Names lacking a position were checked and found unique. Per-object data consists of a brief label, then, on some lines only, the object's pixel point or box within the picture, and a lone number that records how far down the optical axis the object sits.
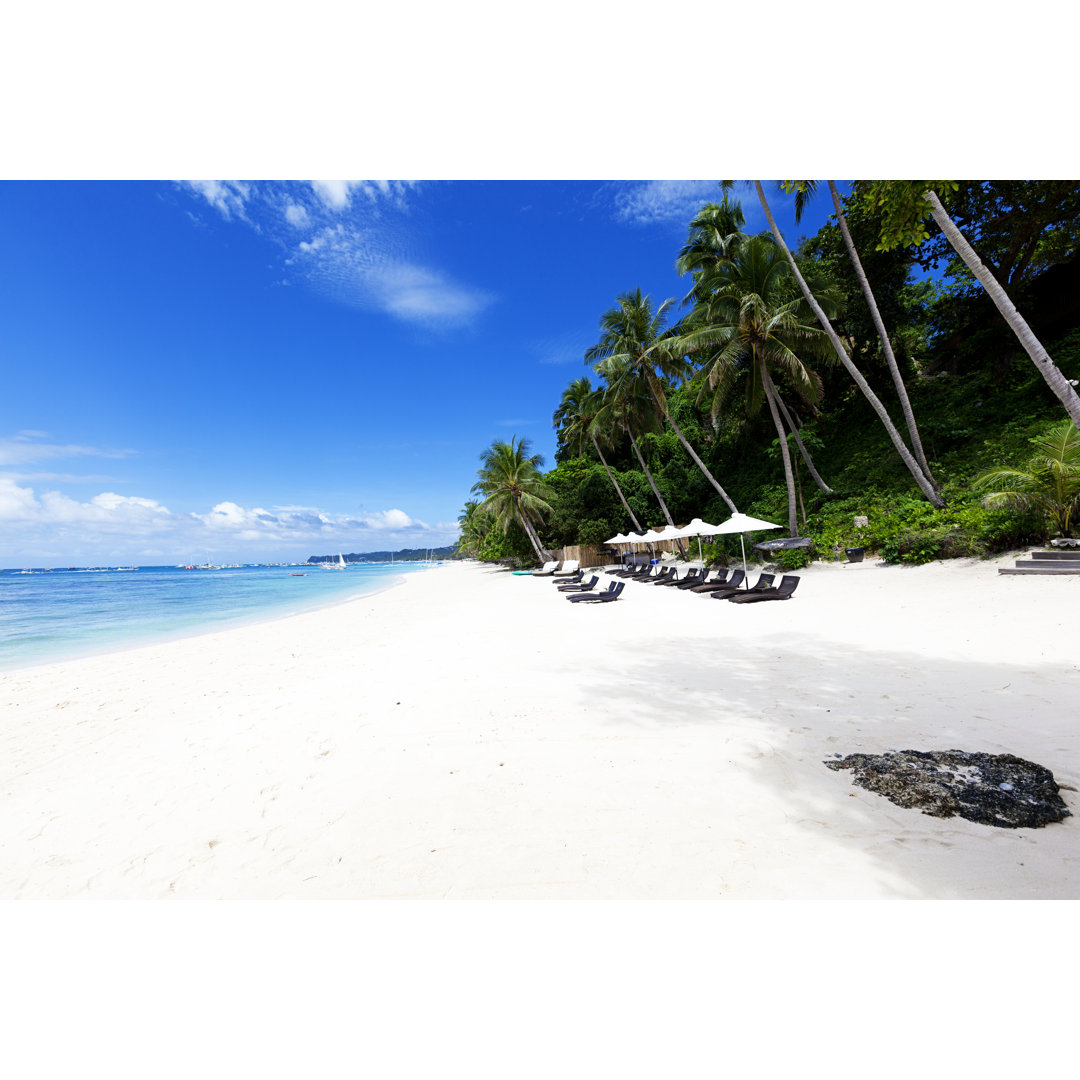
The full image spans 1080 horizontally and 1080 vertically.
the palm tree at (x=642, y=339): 20.05
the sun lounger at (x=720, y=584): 12.04
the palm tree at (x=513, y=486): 28.25
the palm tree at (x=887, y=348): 13.23
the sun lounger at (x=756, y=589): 10.60
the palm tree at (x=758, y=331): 15.08
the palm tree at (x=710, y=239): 19.86
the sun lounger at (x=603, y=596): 12.31
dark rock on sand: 2.51
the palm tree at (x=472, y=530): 45.30
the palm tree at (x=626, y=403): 20.73
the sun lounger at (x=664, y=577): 15.09
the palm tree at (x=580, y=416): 25.61
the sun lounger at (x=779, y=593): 9.96
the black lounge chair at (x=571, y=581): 17.62
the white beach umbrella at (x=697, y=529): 13.12
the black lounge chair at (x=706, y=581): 12.80
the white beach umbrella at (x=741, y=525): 11.77
